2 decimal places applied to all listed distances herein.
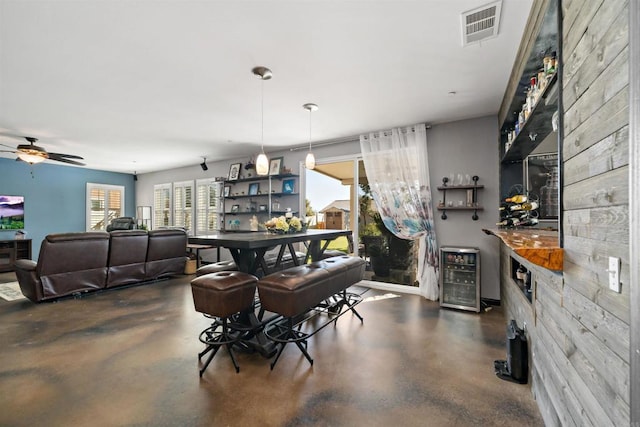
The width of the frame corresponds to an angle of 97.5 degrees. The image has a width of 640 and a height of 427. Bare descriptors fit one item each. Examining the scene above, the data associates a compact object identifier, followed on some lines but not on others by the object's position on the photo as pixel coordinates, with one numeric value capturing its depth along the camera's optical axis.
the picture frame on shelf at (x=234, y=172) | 6.68
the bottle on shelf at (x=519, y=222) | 2.77
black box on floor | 2.09
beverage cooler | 3.70
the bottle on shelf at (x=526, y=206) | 2.70
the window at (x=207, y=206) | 7.35
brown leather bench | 2.24
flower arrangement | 3.00
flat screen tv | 6.64
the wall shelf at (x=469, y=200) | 3.96
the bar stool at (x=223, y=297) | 2.21
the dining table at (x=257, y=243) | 2.39
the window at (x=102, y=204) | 8.16
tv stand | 6.22
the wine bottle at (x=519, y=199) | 2.71
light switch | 0.87
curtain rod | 5.05
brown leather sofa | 3.89
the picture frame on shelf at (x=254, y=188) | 6.45
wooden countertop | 1.29
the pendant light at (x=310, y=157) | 3.65
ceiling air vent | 1.94
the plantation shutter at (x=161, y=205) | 8.35
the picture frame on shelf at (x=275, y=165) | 5.95
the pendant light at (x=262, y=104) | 2.74
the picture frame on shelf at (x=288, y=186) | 5.86
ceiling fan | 4.70
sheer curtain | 4.23
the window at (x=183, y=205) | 7.87
